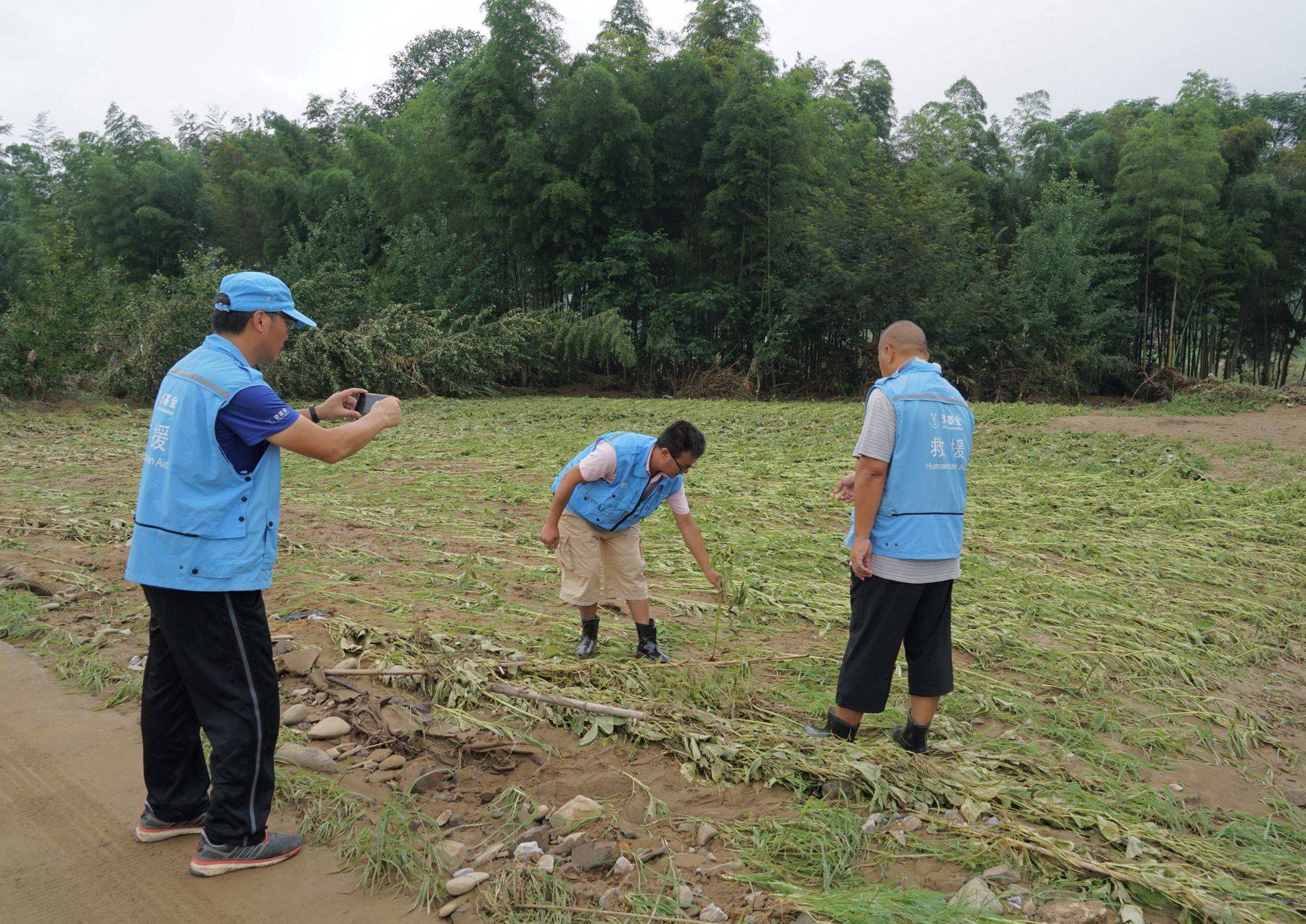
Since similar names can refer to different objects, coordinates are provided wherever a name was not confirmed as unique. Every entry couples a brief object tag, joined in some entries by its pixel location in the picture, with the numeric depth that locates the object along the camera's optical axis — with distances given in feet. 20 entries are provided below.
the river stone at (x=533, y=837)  8.77
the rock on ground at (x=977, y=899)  7.52
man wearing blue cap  8.00
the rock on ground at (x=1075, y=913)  7.50
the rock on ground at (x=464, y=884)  8.00
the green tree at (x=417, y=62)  125.59
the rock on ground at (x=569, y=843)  8.64
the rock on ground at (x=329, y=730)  10.85
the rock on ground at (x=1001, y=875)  8.08
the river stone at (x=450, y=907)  7.77
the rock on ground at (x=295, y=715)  11.15
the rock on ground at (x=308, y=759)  10.12
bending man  12.88
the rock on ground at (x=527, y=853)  8.46
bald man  10.40
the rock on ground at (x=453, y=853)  8.38
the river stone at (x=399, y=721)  10.89
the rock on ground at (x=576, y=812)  9.11
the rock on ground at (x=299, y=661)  12.34
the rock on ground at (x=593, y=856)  8.38
